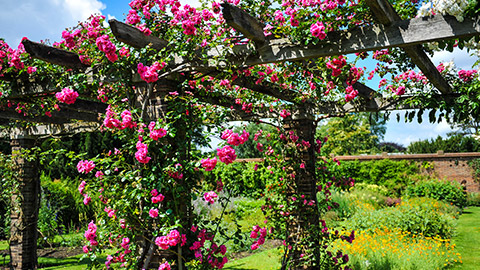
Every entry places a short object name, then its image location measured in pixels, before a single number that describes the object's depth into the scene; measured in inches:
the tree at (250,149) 1226.3
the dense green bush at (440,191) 491.5
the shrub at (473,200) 544.1
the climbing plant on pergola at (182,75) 109.2
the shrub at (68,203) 398.3
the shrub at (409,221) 304.0
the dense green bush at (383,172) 560.7
